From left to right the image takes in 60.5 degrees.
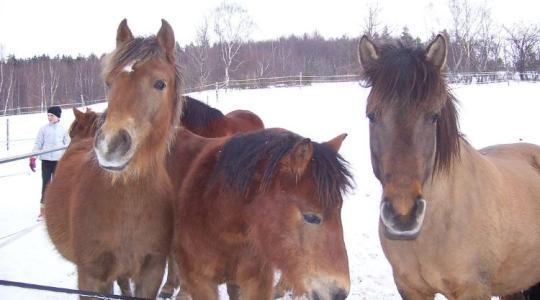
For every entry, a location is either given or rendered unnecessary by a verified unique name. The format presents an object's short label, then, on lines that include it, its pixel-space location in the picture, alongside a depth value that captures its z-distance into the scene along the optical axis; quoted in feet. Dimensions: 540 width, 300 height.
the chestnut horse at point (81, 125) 15.75
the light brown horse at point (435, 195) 8.35
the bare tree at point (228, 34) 146.30
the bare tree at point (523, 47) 104.53
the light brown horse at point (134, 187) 8.73
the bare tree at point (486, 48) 127.75
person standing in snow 27.04
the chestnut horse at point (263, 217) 7.55
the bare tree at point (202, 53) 138.00
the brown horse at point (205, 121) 18.78
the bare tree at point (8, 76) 163.98
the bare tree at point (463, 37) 127.44
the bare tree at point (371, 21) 138.03
